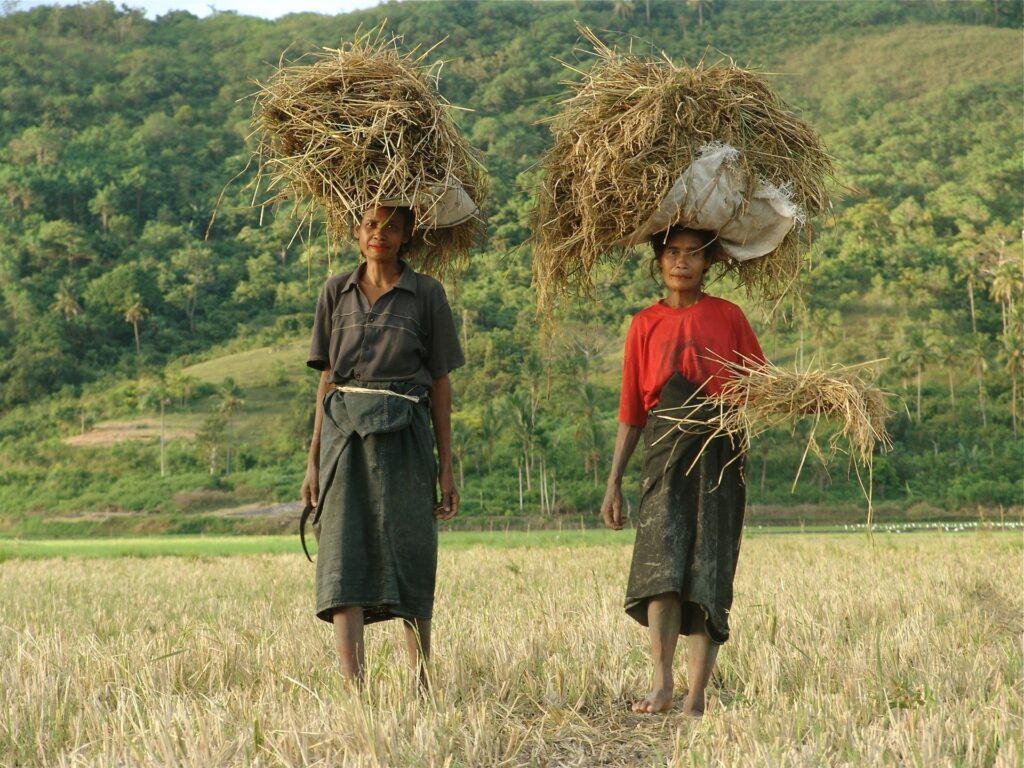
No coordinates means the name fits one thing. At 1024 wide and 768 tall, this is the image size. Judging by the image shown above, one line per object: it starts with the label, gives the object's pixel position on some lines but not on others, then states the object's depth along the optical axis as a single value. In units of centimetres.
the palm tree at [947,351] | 6400
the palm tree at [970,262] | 7244
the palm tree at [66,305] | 8325
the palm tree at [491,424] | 5562
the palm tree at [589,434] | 5288
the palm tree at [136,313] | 7981
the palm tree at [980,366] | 5953
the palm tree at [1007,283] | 6556
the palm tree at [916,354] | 6075
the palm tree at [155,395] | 6719
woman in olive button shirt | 493
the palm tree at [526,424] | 5185
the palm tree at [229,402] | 6031
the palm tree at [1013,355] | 5931
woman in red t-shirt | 493
